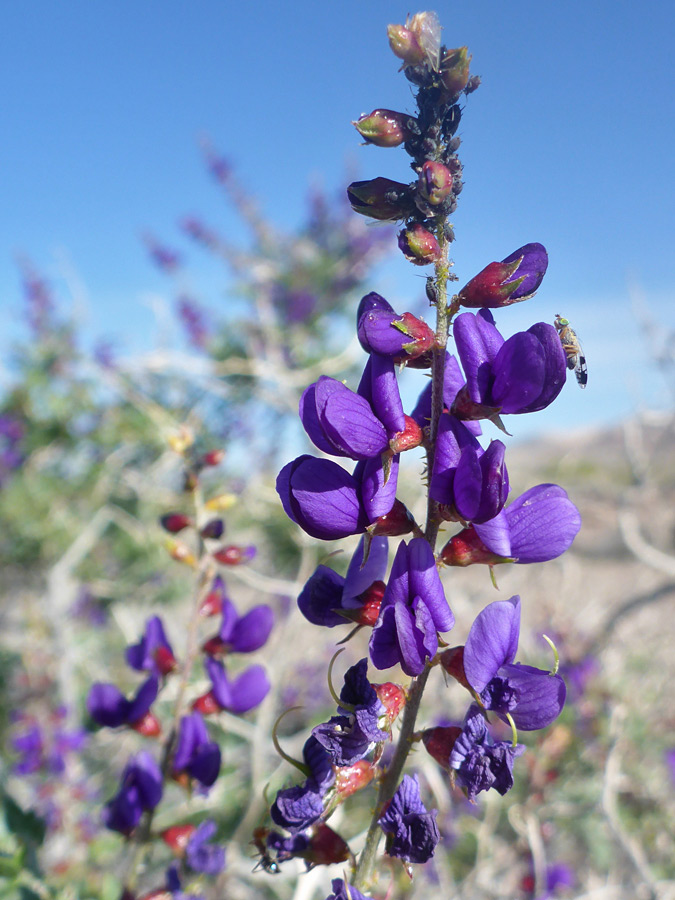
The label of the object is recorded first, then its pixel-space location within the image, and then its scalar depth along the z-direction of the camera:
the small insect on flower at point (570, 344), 0.07
